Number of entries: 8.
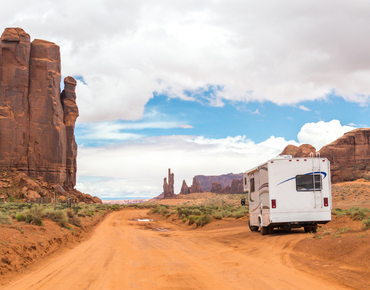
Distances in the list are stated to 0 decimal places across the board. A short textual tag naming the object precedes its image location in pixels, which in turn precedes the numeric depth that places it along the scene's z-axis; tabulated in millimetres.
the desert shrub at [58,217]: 17609
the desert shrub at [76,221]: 20281
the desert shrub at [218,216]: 26294
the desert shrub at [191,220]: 25822
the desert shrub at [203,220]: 23950
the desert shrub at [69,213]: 21186
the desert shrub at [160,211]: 42425
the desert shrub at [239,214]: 26325
